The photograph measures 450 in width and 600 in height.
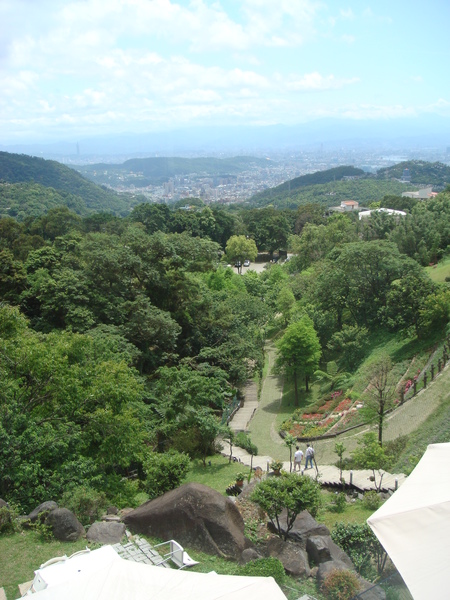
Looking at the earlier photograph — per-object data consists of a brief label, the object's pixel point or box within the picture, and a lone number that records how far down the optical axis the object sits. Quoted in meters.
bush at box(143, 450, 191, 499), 11.41
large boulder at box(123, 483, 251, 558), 9.23
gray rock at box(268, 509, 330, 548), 9.54
